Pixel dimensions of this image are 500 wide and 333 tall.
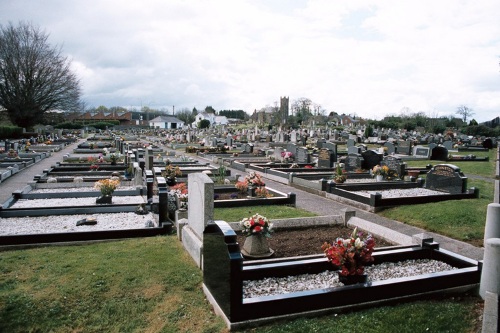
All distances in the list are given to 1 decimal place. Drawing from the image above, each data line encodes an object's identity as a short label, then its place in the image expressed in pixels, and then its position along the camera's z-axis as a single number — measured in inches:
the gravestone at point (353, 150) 876.0
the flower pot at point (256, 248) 285.7
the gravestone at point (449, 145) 1299.5
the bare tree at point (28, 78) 2082.9
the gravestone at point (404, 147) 1128.9
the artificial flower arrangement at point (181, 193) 390.0
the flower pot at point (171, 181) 600.4
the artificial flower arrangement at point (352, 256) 219.1
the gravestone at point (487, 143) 1396.4
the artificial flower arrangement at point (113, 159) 802.9
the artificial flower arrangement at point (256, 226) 279.9
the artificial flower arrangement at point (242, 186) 518.9
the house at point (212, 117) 5261.8
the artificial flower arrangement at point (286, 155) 899.7
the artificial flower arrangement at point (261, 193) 503.2
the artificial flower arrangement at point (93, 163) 746.9
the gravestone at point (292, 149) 947.5
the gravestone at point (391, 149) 1151.6
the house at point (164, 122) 4712.1
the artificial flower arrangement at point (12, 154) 956.1
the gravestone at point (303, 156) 888.7
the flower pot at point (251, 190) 510.0
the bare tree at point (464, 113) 3235.0
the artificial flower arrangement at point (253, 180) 516.4
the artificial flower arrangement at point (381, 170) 632.4
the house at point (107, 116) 4238.4
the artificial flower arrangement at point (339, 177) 607.0
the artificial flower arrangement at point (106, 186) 473.1
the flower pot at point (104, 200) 473.7
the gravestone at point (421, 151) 1061.1
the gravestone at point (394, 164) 649.6
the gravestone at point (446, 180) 517.0
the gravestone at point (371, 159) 749.9
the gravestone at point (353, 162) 749.2
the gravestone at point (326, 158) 825.5
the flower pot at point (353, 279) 219.9
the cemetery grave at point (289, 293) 190.9
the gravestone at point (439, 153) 1026.1
